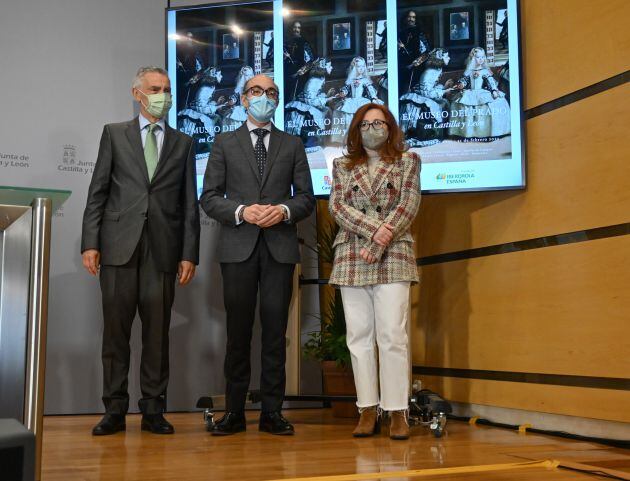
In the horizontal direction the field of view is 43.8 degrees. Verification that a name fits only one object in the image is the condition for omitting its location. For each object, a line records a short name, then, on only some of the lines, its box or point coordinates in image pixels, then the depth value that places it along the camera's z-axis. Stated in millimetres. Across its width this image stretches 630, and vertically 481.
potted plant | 3781
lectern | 1693
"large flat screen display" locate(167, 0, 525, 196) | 3334
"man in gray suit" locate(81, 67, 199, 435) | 3152
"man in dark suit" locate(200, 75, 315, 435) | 3061
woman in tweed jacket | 2994
